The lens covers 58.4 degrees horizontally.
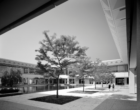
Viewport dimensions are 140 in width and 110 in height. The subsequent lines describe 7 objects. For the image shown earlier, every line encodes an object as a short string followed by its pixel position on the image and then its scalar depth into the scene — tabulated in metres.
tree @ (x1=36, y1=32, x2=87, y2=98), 15.16
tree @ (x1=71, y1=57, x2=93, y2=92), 24.16
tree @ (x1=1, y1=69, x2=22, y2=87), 23.17
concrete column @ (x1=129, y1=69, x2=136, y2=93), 21.81
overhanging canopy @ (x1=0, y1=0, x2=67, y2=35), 3.84
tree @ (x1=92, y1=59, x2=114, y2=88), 31.84
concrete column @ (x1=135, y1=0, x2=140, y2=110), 2.46
